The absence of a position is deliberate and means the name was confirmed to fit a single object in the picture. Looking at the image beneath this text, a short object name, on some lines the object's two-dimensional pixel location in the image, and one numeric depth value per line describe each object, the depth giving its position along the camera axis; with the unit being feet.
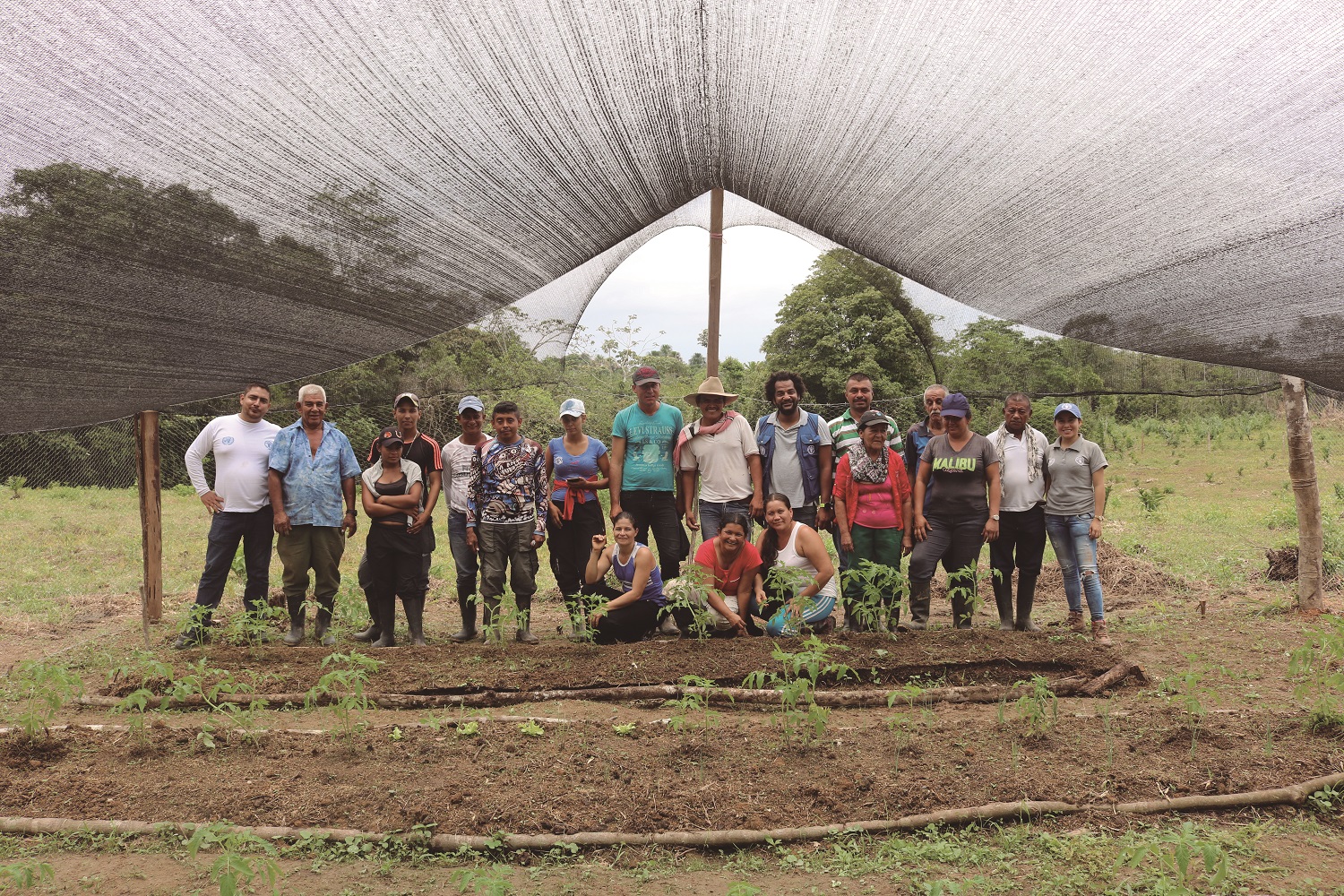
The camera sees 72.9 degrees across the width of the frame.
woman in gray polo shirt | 16.55
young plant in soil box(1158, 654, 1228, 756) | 11.09
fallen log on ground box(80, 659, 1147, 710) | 12.95
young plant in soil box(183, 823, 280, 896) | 6.87
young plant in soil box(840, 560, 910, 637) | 15.38
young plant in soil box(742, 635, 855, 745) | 10.97
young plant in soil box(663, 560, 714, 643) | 14.83
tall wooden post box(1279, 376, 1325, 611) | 17.83
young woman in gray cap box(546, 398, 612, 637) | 17.40
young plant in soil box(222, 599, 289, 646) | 15.31
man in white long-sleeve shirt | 16.79
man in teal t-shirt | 16.97
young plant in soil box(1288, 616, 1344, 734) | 11.19
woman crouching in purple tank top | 16.17
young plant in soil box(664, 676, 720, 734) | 11.07
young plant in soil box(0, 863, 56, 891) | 7.27
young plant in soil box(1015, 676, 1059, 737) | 11.24
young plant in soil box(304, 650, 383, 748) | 11.10
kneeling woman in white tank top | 15.88
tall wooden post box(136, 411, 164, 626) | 18.54
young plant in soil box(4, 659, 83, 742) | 11.10
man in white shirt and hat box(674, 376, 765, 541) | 16.78
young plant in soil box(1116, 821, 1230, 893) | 7.14
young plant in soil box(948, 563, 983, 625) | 15.85
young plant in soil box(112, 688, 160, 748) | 10.56
